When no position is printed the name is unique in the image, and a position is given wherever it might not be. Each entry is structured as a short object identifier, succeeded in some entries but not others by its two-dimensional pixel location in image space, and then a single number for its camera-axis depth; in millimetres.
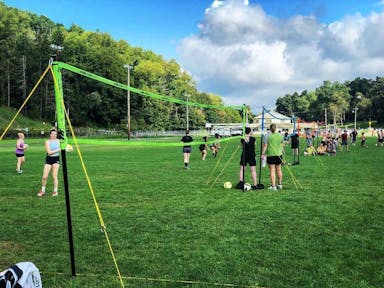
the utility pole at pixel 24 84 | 79775
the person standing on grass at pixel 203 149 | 24025
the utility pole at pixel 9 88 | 80500
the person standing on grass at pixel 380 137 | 37581
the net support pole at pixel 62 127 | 5121
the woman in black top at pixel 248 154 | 12172
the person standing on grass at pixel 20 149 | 16109
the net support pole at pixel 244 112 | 12216
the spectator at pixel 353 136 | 40625
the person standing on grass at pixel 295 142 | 21650
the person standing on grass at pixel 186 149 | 18219
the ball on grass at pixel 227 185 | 12469
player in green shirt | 11695
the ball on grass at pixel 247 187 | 11909
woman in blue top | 10938
